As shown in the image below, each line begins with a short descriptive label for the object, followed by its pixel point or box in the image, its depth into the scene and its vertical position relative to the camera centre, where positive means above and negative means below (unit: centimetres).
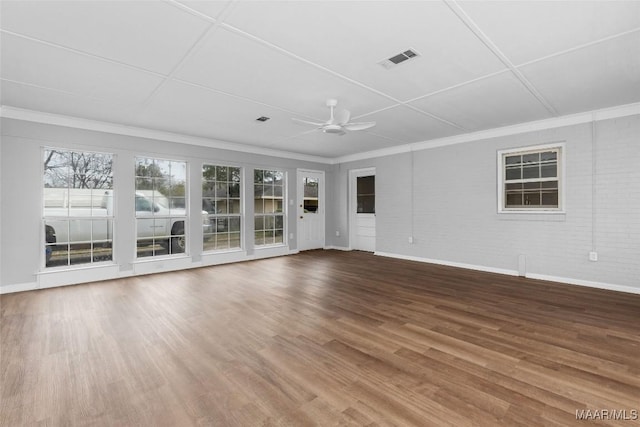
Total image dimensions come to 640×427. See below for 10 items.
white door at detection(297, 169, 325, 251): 801 +6
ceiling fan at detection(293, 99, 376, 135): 400 +123
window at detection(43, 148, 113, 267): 466 +10
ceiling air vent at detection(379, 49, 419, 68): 276 +150
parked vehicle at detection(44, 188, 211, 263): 469 -12
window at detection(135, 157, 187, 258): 547 +13
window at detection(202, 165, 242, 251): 629 +12
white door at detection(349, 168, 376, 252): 785 +8
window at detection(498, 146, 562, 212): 490 +56
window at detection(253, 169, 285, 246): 714 +15
